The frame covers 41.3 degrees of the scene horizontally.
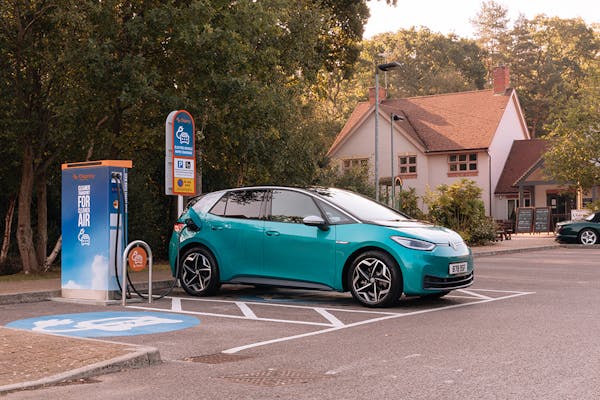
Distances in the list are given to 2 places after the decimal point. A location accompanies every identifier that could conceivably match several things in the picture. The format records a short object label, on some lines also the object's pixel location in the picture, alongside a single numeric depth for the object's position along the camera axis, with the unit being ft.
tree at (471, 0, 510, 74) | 302.04
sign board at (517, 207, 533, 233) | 131.13
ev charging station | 40.16
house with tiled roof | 168.86
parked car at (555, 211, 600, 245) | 98.48
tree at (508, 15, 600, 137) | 258.98
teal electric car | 35.76
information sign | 44.73
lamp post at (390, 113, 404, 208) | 95.20
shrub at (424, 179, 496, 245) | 95.91
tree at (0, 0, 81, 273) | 57.52
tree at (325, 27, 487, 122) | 265.13
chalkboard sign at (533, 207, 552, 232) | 129.03
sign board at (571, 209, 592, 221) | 120.16
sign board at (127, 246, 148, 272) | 39.40
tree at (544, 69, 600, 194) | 114.52
